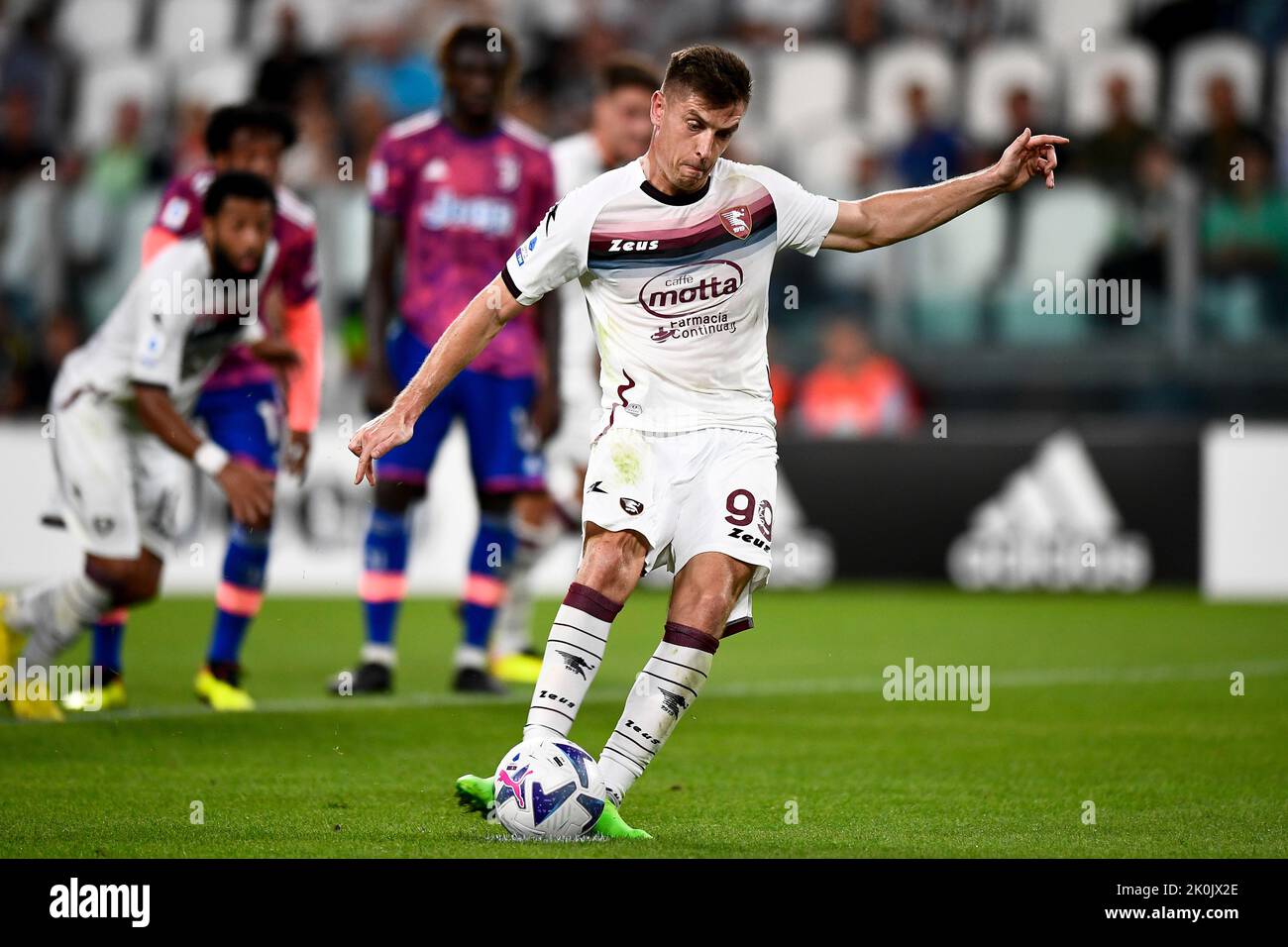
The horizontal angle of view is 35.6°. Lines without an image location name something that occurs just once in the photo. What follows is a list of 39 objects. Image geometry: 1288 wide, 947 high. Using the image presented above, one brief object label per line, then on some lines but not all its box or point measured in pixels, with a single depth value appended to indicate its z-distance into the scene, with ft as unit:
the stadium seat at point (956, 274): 51.42
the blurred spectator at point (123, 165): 53.57
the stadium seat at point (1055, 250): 50.85
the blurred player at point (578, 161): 31.81
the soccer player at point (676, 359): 17.57
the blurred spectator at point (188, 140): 54.60
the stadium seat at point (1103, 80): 54.75
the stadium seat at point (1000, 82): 55.83
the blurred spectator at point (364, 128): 54.60
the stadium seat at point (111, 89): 59.77
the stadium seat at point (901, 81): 57.57
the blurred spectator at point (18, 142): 55.57
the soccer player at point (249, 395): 27.04
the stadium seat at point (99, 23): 66.13
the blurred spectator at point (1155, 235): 49.49
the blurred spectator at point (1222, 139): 52.08
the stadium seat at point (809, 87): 60.03
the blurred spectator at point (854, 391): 50.88
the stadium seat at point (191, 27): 64.03
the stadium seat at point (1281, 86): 55.57
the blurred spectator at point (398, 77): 57.88
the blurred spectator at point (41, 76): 60.03
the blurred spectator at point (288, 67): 56.24
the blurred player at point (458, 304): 29.19
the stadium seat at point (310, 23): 62.18
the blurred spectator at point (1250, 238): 49.80
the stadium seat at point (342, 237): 50.01
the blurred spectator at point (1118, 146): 51.75
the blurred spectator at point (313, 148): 54.39
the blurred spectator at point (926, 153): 52.75
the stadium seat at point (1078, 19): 59.16
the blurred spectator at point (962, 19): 59.57
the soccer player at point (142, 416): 25.17
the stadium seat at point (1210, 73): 55.31
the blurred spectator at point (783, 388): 51.75
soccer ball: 16.85
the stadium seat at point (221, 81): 59.67
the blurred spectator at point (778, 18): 61.46
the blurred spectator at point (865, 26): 60.08
